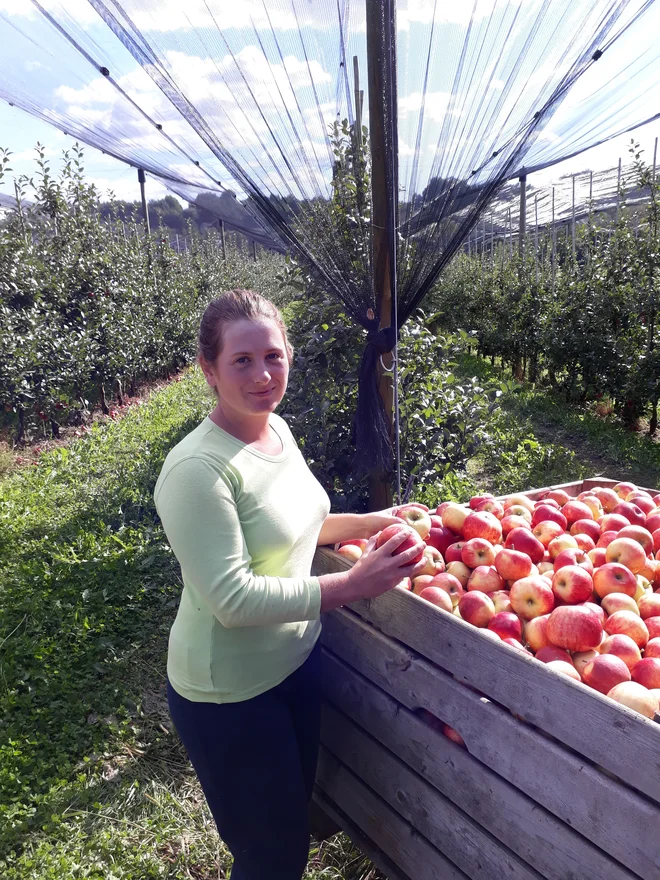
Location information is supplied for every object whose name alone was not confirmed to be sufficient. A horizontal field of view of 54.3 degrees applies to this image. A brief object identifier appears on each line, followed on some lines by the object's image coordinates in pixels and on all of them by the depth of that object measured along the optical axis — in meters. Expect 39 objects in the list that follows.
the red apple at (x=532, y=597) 1.69
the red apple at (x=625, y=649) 1.48
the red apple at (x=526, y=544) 1.94
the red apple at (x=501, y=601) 1.74
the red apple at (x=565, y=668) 1.43
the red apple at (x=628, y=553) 1.78
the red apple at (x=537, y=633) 1.60
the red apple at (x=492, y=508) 2.18
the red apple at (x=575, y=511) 2.16
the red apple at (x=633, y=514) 2.11
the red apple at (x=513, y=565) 1.83
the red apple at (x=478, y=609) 1.68
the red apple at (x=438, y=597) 1.69
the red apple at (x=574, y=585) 1.69
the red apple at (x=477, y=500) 2.21
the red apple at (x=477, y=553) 1.91
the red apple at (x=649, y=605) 1.64
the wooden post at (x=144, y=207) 10.82
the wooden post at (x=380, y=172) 2.55
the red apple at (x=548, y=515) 2.13
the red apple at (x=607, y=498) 2.28
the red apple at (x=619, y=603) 1.64
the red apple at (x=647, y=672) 1.38
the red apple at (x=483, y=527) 2.00
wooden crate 1.13
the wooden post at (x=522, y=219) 11.39
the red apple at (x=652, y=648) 1.47
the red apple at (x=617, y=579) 1.69
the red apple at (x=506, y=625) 1.61
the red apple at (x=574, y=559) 1.81
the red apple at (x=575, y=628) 1.52
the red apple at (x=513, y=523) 2.05
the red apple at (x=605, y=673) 1.38
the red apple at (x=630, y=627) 1.55
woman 1.39
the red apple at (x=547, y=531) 2.04
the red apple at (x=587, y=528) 2.06
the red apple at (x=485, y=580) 1.83
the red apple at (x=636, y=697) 1.27
